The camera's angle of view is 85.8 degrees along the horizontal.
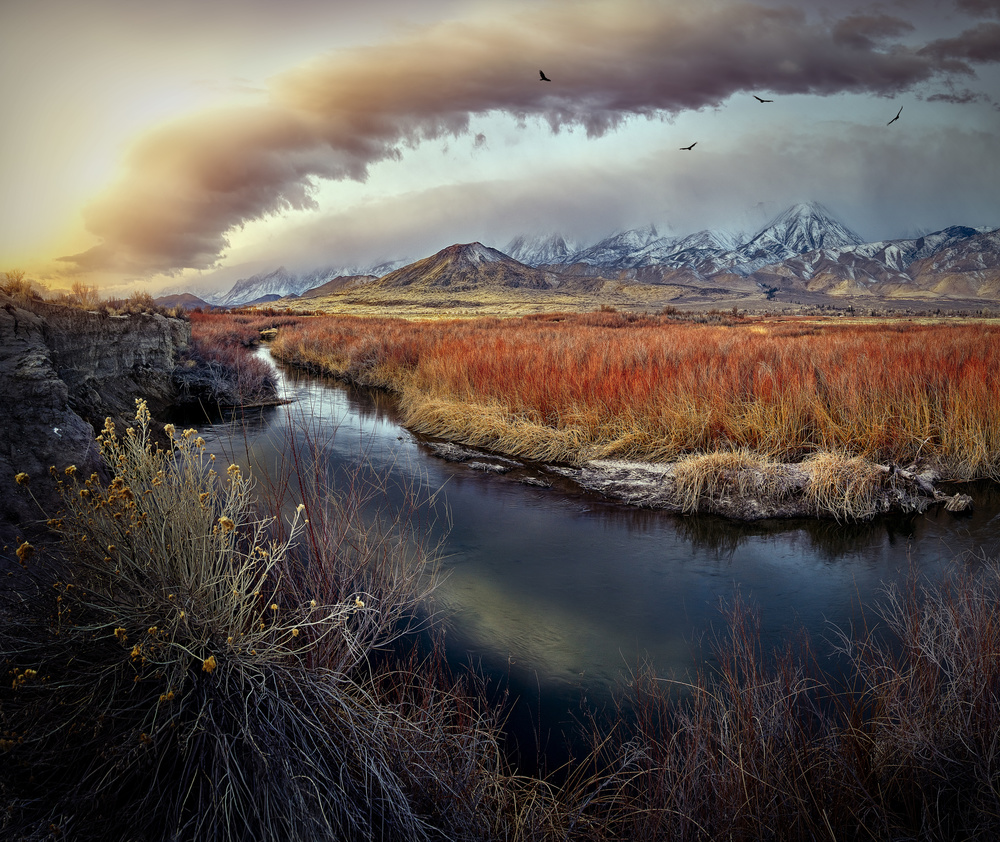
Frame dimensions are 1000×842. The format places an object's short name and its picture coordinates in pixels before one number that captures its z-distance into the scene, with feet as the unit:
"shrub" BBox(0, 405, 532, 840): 7.53
